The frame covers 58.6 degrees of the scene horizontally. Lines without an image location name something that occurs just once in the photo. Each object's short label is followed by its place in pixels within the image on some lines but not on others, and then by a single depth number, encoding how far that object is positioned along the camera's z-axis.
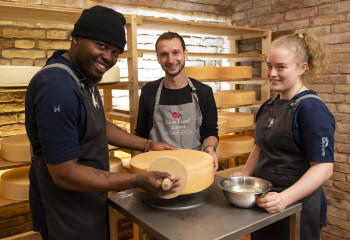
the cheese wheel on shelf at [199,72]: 2.98
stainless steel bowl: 1.24
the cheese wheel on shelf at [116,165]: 2.45
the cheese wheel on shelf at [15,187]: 2.20
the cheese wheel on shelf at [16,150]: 2.16
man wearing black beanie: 1.12
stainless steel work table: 1.11
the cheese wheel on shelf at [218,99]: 3.08
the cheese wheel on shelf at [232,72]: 3.21
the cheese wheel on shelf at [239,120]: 3.30
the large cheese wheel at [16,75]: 1.89
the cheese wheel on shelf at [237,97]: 3.22
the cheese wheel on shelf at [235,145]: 3.33
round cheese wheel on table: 1.24
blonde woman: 1.37
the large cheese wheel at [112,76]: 2.28
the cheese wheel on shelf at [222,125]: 3.07
